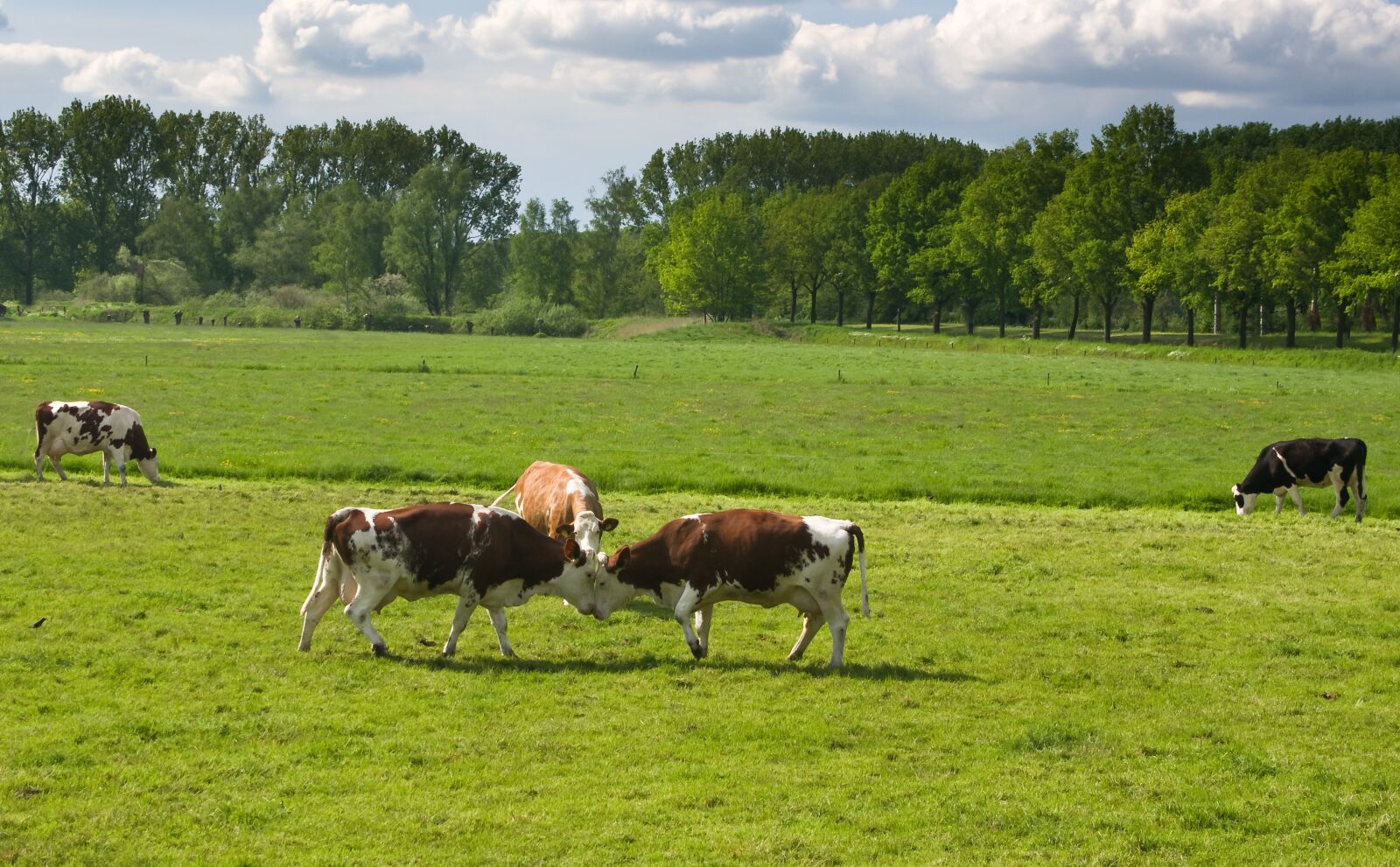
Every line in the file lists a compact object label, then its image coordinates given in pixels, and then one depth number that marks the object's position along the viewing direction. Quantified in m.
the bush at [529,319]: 120.00
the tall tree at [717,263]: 122.94
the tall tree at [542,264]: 145.88
